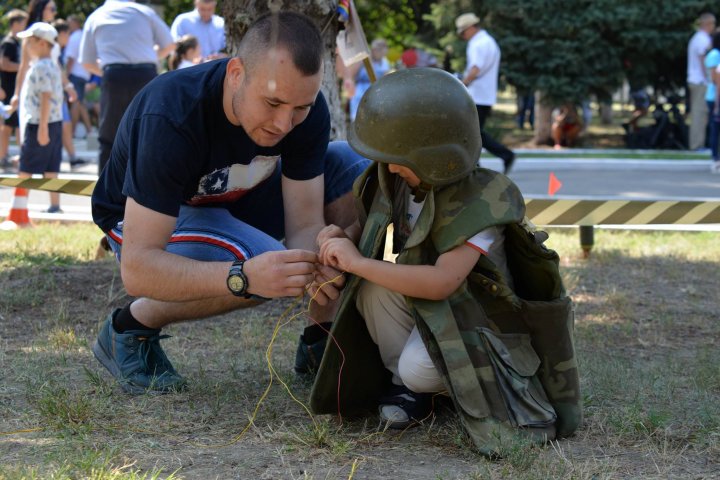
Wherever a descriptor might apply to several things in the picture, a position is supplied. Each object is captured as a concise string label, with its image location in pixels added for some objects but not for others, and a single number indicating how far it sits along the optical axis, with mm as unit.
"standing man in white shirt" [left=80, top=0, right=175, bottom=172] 8422
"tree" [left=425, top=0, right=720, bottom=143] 17922
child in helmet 3342
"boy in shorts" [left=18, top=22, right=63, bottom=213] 8633
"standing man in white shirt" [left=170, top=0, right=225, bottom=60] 10102
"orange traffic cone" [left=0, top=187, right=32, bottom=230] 8367
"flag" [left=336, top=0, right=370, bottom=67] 5766
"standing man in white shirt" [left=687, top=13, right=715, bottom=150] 15898
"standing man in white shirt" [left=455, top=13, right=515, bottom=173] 12086
